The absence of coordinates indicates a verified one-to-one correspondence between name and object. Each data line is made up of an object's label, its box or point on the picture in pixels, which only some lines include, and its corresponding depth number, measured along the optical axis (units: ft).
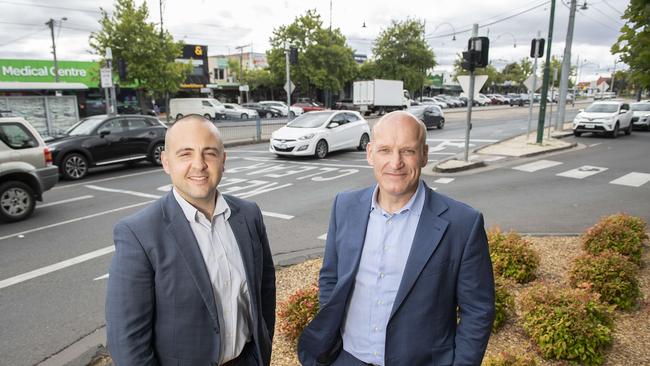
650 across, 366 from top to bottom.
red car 132.88
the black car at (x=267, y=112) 134.31
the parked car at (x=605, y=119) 63.87
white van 122.21
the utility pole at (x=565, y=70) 69.92
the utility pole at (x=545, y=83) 53.93
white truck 126.21
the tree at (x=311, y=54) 142.51
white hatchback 48.21
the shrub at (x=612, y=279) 13.11
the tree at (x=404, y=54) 160.45
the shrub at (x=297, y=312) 11.75
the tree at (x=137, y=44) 95.04
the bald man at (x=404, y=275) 6.44
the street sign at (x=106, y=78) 50.75
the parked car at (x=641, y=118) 74.59
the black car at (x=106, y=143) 37.86
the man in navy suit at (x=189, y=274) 5.69
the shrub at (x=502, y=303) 12.09
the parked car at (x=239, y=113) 122.83
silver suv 24.85
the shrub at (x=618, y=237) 16.15
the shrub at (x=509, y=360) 9.13
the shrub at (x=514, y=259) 15.06
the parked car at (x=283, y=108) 125.62
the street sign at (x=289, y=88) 71.99
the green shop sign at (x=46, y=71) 108.68
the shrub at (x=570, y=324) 10.50
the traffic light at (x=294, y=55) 67.56
